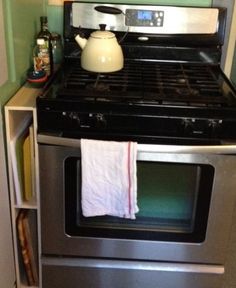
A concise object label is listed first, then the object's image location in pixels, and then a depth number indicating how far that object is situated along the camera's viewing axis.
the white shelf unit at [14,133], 1.30
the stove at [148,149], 1.26
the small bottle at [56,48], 1.67
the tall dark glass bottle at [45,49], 1.51
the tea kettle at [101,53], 1.43
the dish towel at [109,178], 1.24
